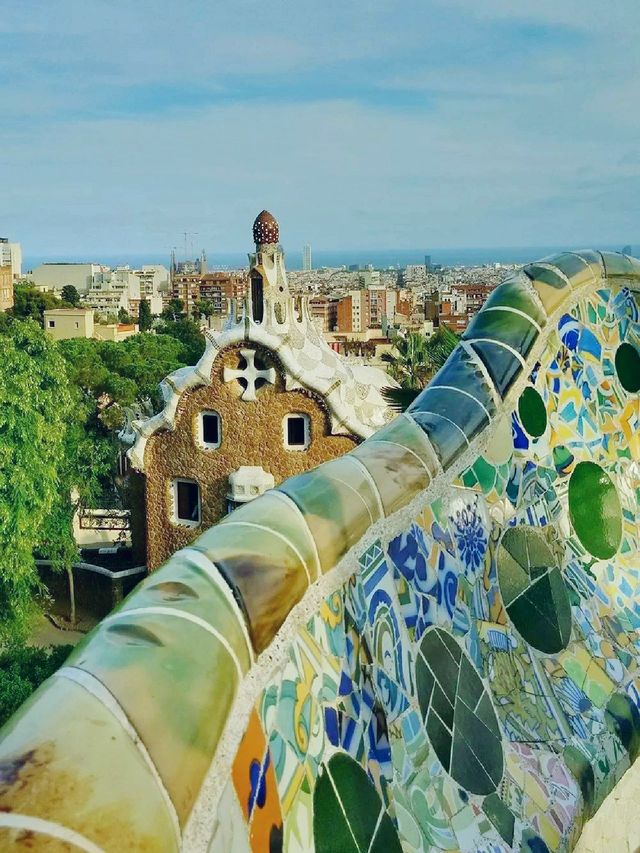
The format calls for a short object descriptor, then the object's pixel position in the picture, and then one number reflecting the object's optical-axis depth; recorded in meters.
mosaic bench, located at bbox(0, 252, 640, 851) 2.16
